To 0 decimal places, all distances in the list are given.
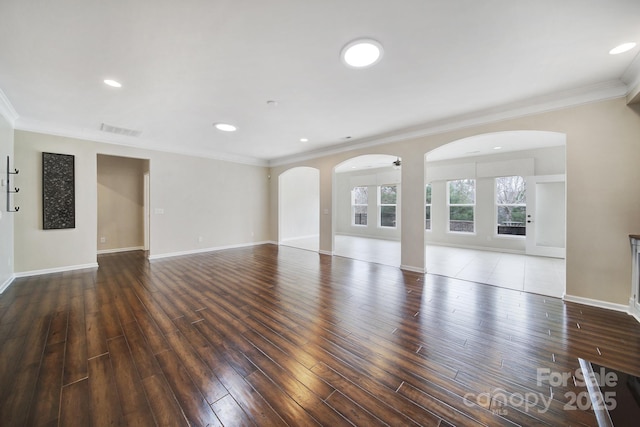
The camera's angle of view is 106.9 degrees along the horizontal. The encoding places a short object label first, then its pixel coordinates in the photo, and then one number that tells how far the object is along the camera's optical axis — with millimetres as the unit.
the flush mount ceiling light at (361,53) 2137
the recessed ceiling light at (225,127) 4324
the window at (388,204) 8875
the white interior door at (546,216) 5746
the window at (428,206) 7934
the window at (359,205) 9661
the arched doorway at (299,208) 7812
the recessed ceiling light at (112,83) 2816
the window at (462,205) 7180
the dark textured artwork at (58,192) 4309
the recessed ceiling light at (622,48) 2174
